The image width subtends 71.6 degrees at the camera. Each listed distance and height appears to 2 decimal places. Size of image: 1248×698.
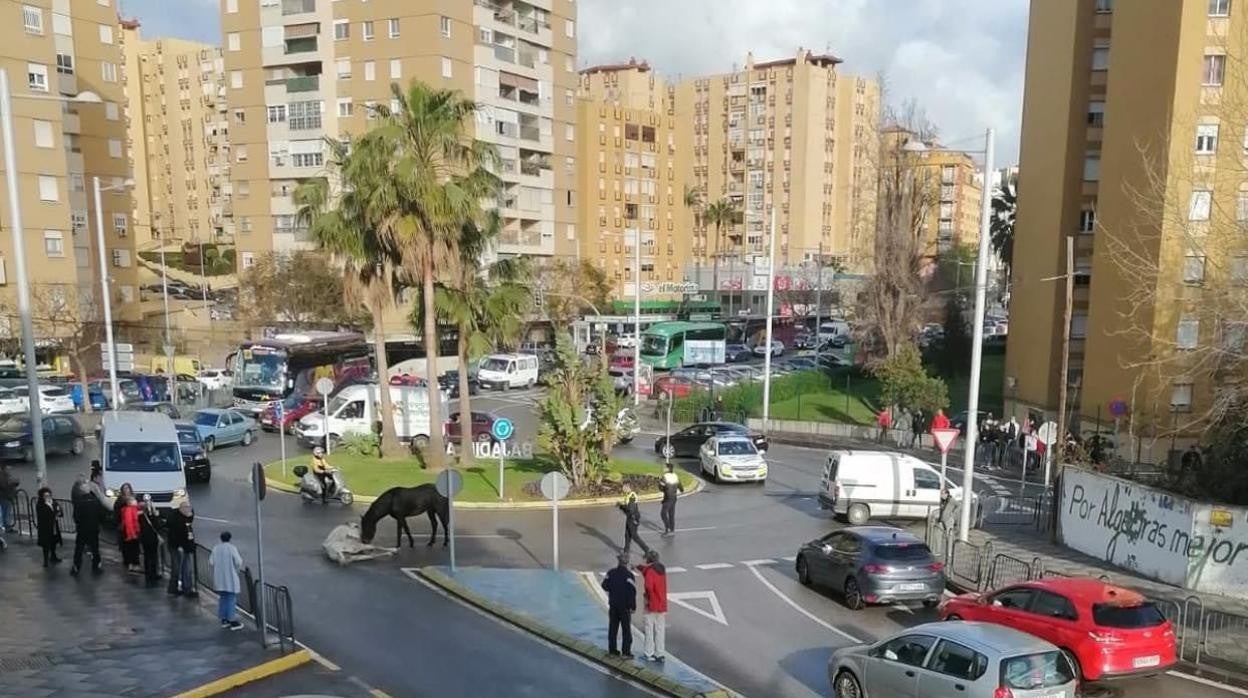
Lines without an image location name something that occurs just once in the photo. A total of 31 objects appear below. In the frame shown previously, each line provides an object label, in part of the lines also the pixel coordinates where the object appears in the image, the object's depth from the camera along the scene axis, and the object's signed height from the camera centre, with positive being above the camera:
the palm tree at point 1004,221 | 63.47 +2.87
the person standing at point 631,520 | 18.20 -5.54
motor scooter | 23.22 -6.22
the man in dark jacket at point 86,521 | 15.50 -4.77
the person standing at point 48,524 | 15.99 -4.95
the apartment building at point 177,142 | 119.06 +16.26
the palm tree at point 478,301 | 27.72 -1.39
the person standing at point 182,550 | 14.05 -4.87
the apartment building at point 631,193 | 96.44 +7.49
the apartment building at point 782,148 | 108.81 +14.23
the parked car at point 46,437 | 28.55 -6.06
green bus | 61.81 -6.29
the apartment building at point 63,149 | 51.66 +7.19
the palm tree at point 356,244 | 26.84 +0.43
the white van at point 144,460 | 20.11 -4.80
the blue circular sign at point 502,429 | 21.21 -4.22
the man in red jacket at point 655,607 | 11.78 -4.77
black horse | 18.33 -5.40
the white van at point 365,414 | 32.66 -5.94
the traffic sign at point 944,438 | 19.30 -3.98
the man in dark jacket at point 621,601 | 11.99 -4.78
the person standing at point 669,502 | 20.30 -5.78
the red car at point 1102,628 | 10.94 -4.76
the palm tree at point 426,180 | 25.34 +2.30
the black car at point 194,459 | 25.50 -5.96
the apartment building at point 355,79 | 63.84 +13.61
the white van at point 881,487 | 22.47 -5.92
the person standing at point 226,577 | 12.54 -4.63
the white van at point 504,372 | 53.25 -7.02
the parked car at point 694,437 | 32.31 -6.71
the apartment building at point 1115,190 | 30.52 +2.76
